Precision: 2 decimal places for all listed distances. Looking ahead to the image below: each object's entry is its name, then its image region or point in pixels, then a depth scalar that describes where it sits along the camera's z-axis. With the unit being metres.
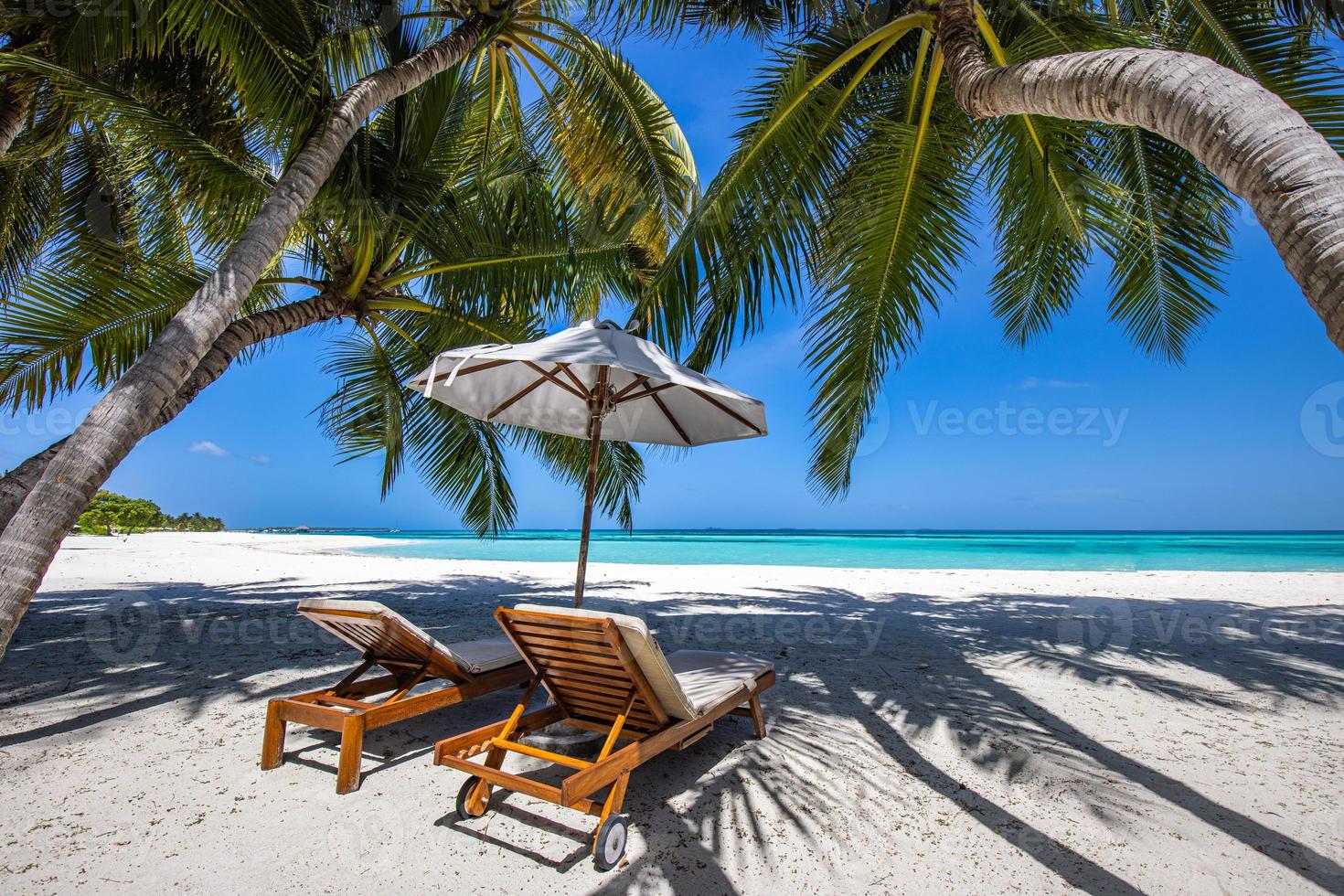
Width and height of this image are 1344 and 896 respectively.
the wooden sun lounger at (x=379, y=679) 2.77
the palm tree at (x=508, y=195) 5.89
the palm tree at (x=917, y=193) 4.04
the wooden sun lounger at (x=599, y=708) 2.29
